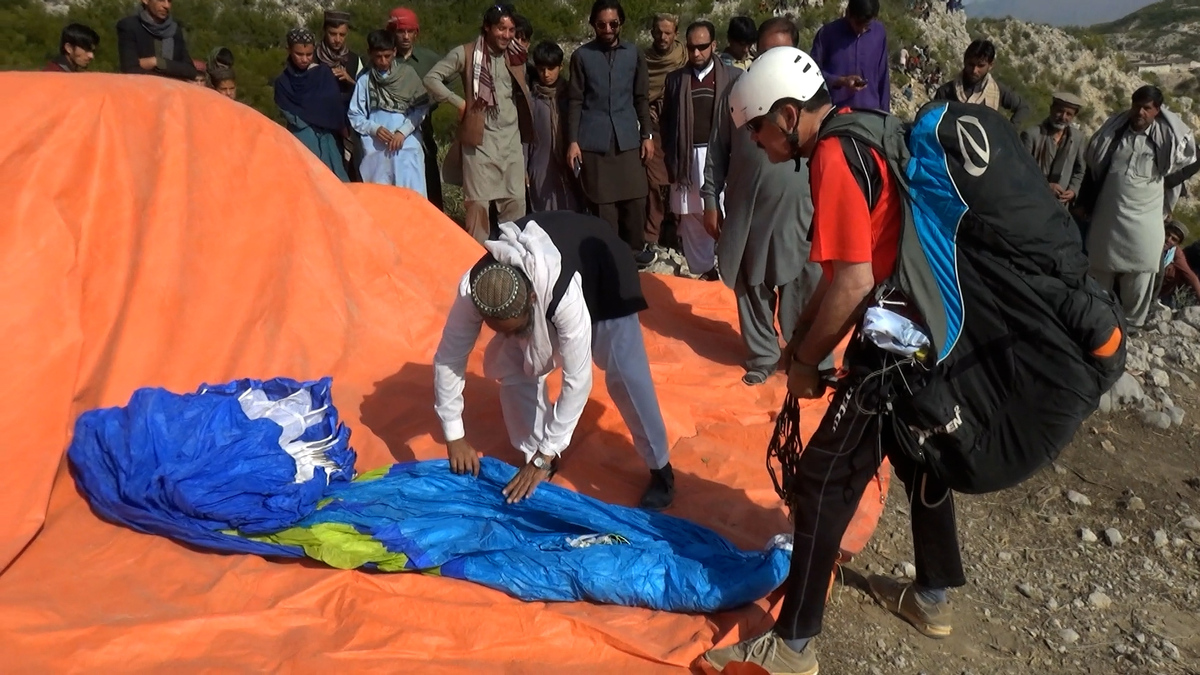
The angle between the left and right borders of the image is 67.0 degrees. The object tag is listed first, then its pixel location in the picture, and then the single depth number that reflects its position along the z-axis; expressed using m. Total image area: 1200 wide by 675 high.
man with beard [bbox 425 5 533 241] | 5.32
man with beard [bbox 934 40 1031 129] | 5.59
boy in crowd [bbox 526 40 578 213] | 5.82
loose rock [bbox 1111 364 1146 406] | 4.46
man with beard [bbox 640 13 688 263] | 6.10
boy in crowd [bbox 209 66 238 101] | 5.93
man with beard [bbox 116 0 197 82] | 5.81
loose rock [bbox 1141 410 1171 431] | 4.26
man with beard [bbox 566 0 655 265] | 5.52
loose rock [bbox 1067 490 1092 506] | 3.59
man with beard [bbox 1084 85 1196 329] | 5.32
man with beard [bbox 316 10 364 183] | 6.02
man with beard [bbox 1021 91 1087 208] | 5.84
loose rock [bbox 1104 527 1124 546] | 3.31
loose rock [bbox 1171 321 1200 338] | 5.46
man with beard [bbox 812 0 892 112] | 5.38
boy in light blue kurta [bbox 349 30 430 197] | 5.64
